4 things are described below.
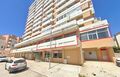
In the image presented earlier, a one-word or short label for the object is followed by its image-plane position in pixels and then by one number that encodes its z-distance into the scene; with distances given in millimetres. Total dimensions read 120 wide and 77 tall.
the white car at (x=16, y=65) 7786
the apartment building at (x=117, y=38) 23394
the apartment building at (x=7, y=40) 46029
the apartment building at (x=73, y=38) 10169
